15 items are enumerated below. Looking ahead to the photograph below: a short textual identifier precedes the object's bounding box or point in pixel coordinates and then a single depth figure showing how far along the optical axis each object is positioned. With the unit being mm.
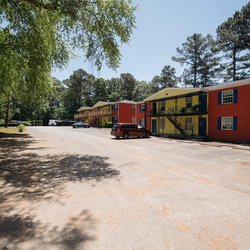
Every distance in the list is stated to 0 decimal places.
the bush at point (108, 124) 49628
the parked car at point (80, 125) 51469
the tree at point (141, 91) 73562
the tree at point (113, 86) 75712
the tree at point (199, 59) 48469
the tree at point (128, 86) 75125
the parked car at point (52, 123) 70512
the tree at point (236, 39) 39375
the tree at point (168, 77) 64125
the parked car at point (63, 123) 65288
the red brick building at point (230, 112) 20827
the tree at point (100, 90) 77312
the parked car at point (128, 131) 24906
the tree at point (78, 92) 79000
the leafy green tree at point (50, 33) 11477
